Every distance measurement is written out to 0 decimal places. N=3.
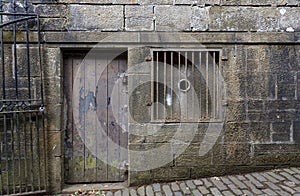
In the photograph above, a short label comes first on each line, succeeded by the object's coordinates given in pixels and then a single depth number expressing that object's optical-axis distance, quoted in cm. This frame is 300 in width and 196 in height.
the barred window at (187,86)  333
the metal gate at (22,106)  305
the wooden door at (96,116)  334
